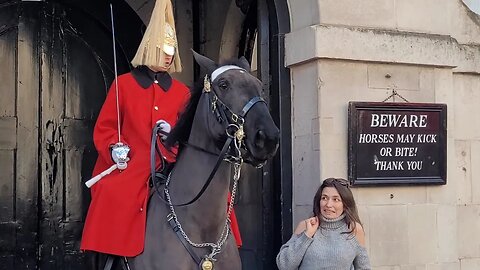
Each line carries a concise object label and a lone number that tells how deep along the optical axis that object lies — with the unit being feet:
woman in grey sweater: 14.58
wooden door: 22.88
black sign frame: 18.60
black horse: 12.75
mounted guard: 15.02
